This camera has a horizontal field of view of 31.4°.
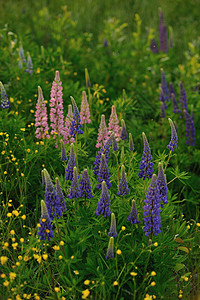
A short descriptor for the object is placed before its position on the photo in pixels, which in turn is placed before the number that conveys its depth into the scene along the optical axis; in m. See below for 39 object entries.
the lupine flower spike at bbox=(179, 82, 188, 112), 4.70
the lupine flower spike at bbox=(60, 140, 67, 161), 3.09
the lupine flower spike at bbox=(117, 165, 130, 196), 2.74
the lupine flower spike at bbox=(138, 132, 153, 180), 2.82
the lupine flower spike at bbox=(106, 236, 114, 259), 2.38
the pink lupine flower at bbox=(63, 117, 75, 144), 3.54
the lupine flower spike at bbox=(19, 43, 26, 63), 4.87
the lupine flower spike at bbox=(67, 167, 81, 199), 2.63
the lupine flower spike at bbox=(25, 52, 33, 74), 4.70
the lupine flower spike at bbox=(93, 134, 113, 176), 2.95
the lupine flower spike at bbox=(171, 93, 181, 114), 4.73
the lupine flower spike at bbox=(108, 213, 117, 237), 2.44
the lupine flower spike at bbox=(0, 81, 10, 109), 3.76
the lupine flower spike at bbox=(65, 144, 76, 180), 2.77
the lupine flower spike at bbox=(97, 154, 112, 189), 2.75
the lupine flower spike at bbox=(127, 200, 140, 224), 2.68
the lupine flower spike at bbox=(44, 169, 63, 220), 2.38
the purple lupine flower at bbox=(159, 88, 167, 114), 4.57
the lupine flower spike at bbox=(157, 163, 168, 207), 2.60
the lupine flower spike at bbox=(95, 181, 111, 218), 2.54
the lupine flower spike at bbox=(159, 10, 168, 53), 6.05
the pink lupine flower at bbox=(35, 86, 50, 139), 3.58
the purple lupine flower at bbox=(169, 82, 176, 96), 5.03
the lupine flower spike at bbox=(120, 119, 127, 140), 3.62
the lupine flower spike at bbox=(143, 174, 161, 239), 2.52
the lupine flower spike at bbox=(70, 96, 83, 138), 3.22
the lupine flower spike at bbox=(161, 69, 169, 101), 4.91
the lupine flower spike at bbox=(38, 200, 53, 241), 2.37
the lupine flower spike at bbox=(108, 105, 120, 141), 3.47
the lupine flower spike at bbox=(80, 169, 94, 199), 2.66
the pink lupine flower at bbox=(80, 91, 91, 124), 3.71
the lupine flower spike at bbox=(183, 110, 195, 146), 4.44
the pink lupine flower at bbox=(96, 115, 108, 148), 3.31
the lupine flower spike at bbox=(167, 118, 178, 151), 3.03
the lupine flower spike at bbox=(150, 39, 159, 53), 5.84
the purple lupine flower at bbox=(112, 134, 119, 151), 3.05
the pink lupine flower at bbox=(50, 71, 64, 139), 3.62
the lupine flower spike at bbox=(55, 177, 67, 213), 2.51
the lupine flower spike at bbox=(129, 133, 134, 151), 3.18
